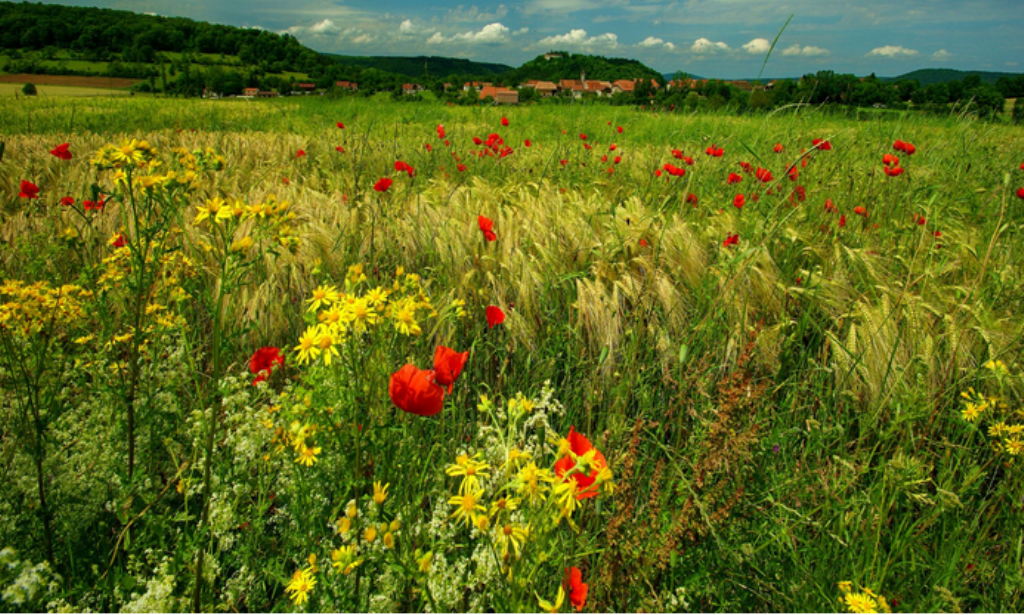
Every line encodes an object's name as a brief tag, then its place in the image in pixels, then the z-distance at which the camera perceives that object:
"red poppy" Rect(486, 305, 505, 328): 1.50
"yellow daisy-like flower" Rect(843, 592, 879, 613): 0.99
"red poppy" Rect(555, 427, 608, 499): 0.83
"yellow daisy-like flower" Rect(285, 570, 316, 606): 0.95
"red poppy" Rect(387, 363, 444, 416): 1.04
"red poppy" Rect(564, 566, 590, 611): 0.87
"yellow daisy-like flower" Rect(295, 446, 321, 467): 1.10
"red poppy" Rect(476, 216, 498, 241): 2.07
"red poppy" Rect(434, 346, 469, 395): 1.13
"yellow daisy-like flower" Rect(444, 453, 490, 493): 0.83
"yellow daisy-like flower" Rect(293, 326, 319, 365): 1.02
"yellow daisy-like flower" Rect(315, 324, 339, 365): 0.97
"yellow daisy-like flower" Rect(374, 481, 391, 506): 0.85
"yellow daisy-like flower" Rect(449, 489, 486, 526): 0.80
